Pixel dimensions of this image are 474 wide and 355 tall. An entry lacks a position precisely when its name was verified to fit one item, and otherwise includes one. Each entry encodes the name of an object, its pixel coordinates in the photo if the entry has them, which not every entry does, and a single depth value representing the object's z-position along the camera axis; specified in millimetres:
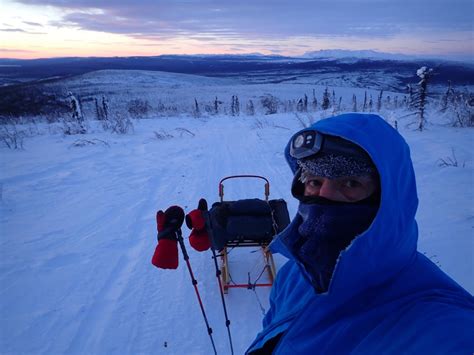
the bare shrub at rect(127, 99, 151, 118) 19702
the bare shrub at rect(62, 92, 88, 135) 12795
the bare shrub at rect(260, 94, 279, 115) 19755
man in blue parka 1046
